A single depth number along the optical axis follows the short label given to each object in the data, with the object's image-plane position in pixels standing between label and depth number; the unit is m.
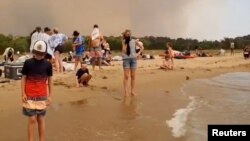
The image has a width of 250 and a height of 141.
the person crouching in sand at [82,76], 8.18
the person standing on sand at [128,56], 7.37
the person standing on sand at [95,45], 11.22
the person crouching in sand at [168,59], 14.44
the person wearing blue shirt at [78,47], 9.40
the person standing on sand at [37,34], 8.93
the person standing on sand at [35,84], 3.97
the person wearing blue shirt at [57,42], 9.85
